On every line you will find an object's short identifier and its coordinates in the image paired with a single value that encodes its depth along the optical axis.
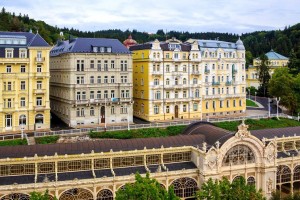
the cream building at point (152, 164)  34.78
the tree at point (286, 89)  83.69
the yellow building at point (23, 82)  59.06
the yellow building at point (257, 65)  125.32
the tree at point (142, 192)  28.12
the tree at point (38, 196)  27.06
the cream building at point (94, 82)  65.56
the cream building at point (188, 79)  72.25
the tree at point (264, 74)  106.88
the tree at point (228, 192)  31.19
